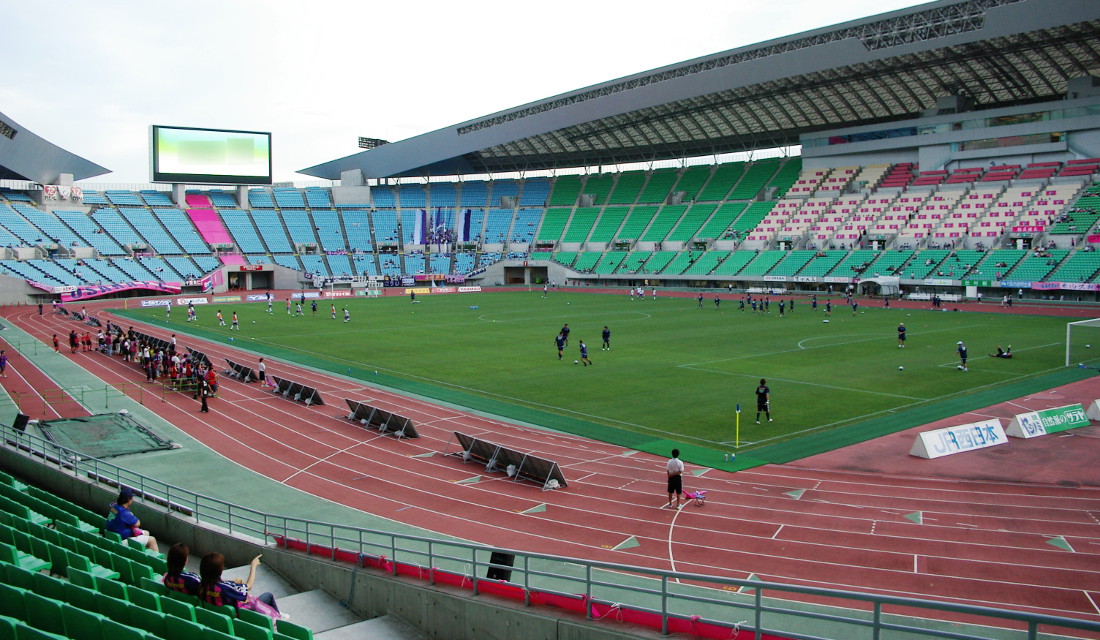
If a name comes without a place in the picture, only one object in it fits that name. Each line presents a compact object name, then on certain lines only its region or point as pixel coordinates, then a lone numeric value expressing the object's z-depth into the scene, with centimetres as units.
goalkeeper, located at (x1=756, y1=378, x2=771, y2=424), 2130
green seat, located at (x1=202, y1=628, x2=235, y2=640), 602
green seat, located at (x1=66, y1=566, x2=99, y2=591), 729
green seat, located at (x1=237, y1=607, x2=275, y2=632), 669
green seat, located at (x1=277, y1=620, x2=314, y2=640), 651
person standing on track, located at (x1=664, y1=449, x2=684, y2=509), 1468
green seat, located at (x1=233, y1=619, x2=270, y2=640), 624
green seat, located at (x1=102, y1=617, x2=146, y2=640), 595
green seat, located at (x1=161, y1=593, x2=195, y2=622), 655
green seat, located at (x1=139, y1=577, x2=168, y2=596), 757
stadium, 1060
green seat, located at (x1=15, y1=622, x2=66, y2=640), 573
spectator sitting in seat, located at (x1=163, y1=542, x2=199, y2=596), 712
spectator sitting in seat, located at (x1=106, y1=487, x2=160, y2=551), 975
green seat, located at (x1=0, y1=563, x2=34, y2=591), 722
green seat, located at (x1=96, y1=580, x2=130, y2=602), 712
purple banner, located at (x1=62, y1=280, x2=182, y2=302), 6588
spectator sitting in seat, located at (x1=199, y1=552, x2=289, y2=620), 683
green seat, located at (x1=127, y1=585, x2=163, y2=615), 686
